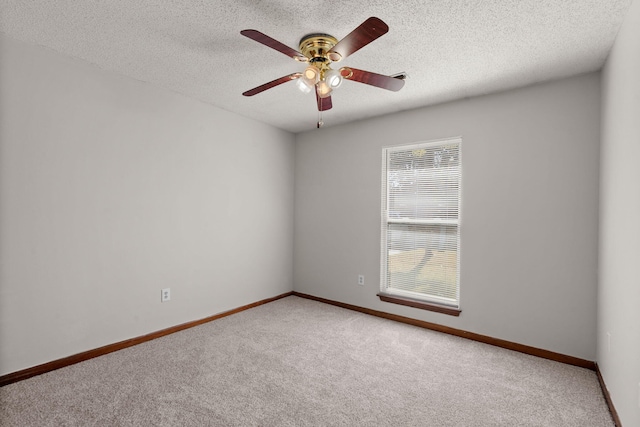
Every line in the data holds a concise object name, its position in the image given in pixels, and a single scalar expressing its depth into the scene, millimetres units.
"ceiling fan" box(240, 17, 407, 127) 1945
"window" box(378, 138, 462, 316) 3314
